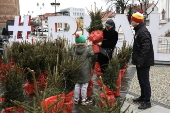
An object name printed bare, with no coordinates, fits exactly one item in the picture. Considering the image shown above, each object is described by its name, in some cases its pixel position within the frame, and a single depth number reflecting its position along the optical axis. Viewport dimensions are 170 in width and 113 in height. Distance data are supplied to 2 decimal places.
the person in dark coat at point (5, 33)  14.88
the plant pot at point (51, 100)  2.54
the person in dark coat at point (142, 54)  3.78
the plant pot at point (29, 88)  4.89
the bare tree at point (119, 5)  33.44
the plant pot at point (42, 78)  5.44
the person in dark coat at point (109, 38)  4.87
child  4.10
